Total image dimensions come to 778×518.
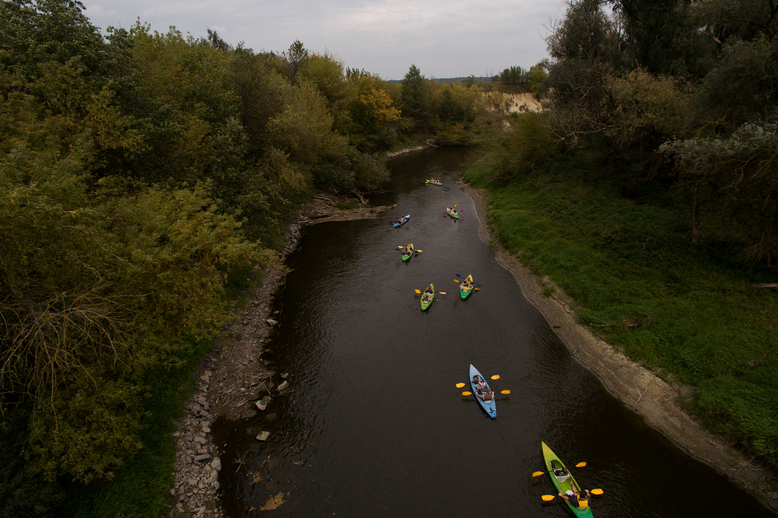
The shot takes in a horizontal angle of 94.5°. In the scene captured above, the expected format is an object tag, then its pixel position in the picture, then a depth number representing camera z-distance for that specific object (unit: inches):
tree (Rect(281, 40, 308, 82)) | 2322.8
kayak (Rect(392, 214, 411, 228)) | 1417.7
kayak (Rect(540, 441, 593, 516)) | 464.4
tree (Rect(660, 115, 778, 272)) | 606.2
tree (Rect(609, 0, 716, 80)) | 1036.5
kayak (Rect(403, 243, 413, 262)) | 1140.5
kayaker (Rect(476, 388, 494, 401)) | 625.0
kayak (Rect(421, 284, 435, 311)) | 894.7
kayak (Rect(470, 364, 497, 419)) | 606.5
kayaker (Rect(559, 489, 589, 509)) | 468.2
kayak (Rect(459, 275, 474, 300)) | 940.6
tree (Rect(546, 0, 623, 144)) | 1190.9
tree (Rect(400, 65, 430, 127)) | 3243.1
